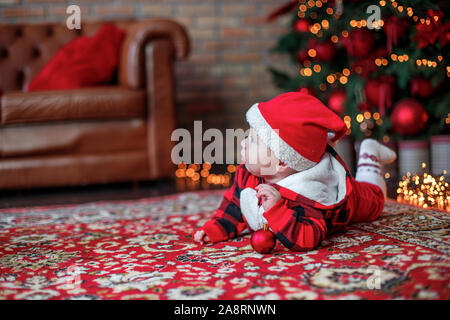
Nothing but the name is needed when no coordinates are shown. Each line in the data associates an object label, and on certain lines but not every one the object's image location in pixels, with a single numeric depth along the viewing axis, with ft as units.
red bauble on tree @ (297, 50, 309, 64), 8.27
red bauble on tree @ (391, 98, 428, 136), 6.55
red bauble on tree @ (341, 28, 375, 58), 6.80
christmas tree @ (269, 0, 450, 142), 6.20
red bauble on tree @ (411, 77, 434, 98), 6.50
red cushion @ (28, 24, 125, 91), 7.91
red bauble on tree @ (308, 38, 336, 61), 7.76
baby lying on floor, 3.10
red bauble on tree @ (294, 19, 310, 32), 8.07
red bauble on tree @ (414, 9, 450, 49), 5.78
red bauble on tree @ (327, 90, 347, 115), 7.61
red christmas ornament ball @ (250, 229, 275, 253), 3.08
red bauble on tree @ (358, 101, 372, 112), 7.17
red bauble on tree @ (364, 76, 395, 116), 6.81
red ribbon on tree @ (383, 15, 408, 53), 6.27
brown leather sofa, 6.99
